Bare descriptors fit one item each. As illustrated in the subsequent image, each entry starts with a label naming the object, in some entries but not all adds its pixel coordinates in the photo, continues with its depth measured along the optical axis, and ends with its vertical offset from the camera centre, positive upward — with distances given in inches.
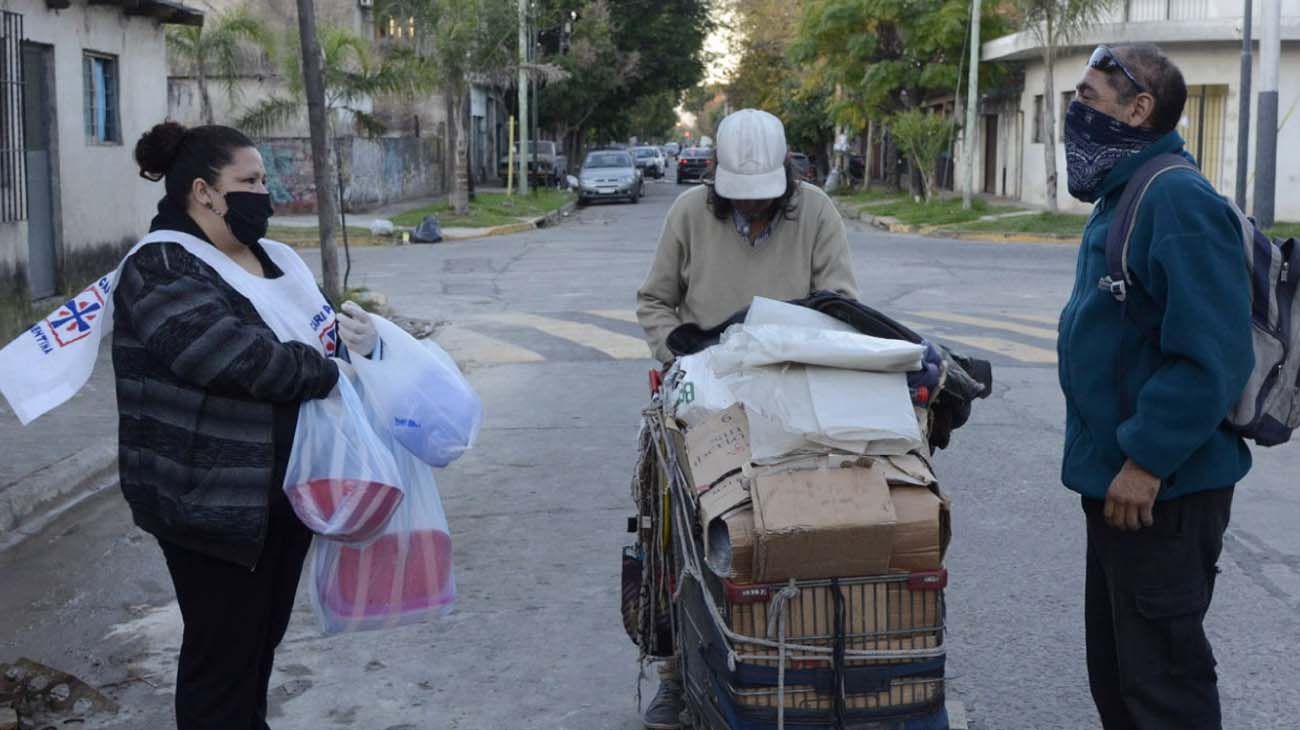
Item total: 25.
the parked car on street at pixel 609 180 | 1688.0 -13.8
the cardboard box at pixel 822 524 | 121.8 -29.2
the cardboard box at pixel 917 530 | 125.3 -30.5
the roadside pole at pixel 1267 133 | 802.8 +15.3
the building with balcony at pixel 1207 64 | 1137.4 +78.2
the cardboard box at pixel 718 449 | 129.3 -24.8
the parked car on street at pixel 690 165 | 2226.9 +3.0
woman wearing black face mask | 132.0 -19.5
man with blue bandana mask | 121.2 -18.6
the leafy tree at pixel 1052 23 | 1104.8 +106.8
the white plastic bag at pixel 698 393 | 137.8 -21.1
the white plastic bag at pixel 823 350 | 128.0 -15.9
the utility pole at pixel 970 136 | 1288.1 +24.7
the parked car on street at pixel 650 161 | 2755.9 +11.8
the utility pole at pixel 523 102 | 1461.2 +70.0
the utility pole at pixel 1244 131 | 892.0 +18.5
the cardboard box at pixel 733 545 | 123.7 -31.9
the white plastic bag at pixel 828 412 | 126.6 -21.0
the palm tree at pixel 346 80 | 1114.7 +68.7
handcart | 126.0 -41.4
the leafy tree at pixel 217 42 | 1128.6 +99.4
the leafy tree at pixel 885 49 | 1455.5 +118.7
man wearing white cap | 168.1 -9.5
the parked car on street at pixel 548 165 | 1923.0 +4.4
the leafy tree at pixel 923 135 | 1333.7 +26.4
